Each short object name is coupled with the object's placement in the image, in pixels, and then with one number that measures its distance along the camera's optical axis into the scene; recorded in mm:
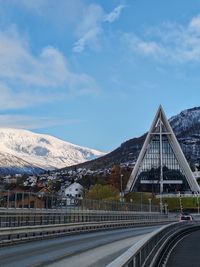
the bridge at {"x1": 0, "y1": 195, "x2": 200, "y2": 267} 18395
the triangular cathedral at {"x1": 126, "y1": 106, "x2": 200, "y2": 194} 181250
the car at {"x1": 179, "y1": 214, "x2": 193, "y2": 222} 72788
